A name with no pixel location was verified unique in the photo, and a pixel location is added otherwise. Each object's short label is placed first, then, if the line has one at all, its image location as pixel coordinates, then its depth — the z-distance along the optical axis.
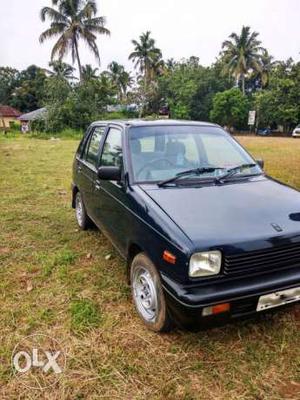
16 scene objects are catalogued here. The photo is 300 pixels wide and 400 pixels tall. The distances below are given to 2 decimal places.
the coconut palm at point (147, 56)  44.31
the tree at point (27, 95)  53.38
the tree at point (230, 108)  38.34
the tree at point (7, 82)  51.44
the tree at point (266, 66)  44.39
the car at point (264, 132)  39.78
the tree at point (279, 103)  31.37
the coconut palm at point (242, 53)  42.12
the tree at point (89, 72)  33.30
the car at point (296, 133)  31.88
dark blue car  2.17
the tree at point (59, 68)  39.22
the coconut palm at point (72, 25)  28.83
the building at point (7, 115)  46.44
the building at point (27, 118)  29.10
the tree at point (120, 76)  52.00
